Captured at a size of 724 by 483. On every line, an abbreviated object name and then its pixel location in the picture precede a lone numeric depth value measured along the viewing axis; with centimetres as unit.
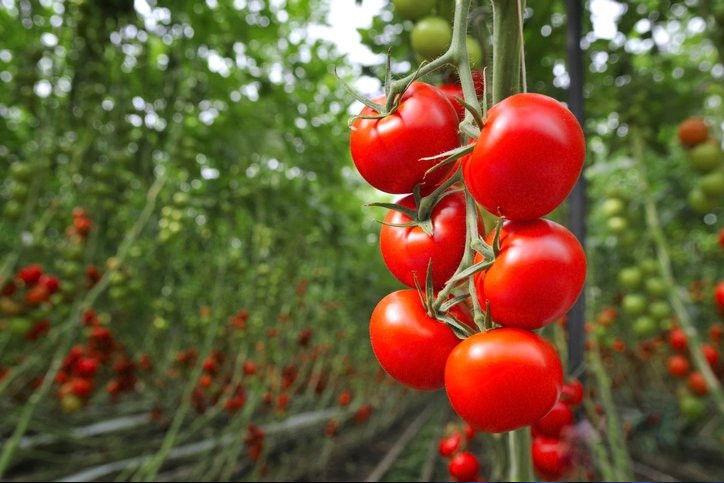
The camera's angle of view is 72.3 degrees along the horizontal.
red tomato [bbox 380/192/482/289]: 37
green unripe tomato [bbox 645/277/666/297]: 146
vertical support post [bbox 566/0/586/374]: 74
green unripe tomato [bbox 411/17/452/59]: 64
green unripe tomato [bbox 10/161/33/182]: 132
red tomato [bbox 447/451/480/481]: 72
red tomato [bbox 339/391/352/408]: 296
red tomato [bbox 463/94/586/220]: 32
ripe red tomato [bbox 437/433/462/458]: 84
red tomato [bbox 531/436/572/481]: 64
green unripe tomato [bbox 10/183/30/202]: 134
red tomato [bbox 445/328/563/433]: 33
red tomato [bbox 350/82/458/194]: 36
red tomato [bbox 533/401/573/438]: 65
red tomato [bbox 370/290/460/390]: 38
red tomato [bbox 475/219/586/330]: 34
